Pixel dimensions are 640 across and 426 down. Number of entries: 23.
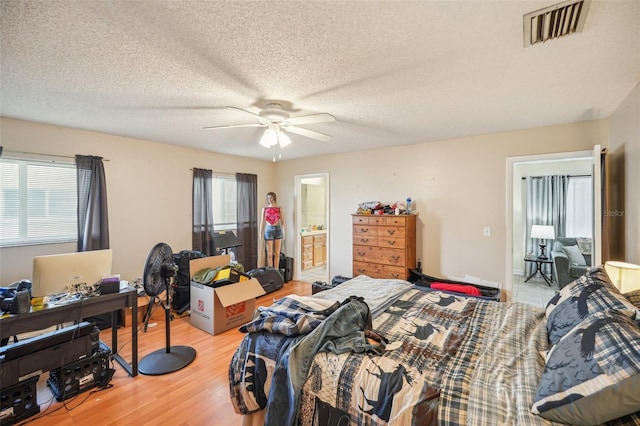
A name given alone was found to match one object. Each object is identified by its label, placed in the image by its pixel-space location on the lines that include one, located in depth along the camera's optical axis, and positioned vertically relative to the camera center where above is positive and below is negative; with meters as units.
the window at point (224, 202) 4.91 +0.19
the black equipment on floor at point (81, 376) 2.03 -1.27
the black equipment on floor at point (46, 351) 1.85 -1.02
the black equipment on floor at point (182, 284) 3.70 -0.99
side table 4.99 -0.95
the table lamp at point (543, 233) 5.04 -0.36
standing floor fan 2.38 -0.71
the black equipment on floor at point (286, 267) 5.26 -1.05
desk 1.82 -0.75
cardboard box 3.11 -1.07
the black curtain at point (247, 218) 5.12 -0.10
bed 1.01 -0.76
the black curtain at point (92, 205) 3.33 +0.09
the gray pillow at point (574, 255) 4.35 -0.66
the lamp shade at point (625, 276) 1.87 -0.43
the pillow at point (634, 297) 1.62 -0.50
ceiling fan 2.40 +0.83
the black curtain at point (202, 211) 4.49 +0.02
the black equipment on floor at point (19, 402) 1.77 -1.27
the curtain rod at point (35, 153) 2.87 +0.65
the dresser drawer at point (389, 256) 3.79 -0.61
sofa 4.24 -0.72
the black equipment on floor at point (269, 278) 4.48 -1.10
